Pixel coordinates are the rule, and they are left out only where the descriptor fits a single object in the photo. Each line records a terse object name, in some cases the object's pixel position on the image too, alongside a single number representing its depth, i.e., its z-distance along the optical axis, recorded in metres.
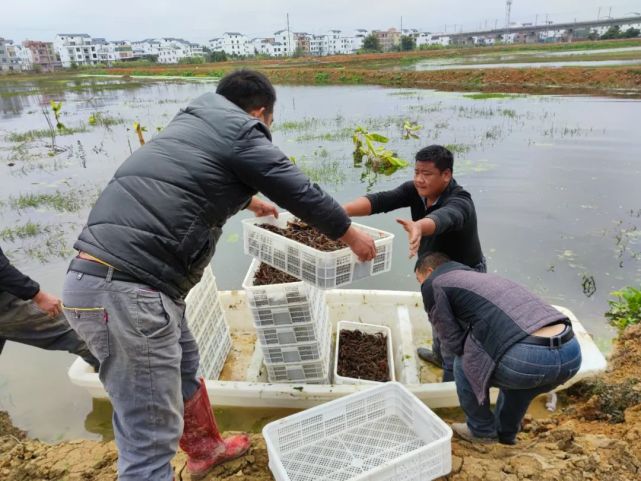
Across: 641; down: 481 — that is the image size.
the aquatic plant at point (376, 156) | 9.05
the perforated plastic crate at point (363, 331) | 3.24
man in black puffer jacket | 1.59
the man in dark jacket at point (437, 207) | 2.57
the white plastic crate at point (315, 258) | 2.42
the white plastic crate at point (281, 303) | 2.86
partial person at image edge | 2.51
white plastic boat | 2.99
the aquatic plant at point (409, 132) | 11.30
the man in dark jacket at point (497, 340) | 1.99
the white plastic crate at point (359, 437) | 2.13
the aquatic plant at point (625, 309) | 4.06
